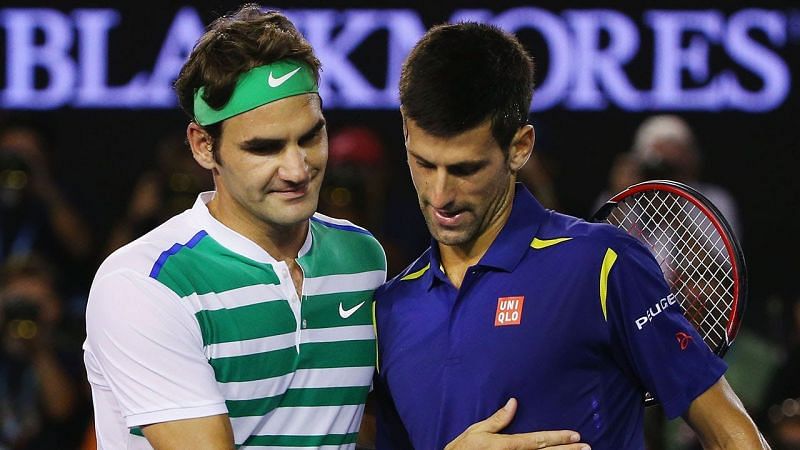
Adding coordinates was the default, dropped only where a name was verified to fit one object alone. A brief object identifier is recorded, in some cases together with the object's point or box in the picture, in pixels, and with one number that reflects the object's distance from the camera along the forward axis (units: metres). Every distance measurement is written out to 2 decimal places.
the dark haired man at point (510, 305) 6.79
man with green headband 7.00
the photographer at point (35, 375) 12.79
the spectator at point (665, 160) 12.96
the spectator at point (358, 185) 13.55
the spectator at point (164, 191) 13.85
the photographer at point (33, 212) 14.28
